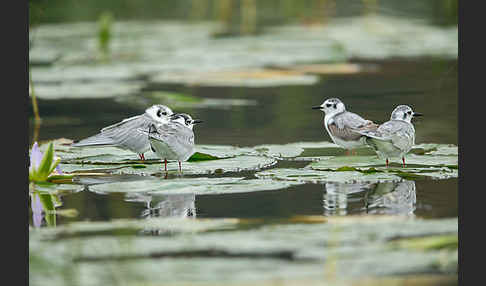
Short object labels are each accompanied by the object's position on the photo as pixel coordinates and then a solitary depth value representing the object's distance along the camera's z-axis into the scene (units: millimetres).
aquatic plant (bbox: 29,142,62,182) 13547
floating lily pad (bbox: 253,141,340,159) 15745
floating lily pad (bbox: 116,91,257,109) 22262
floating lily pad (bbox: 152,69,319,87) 25609
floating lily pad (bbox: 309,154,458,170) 14406
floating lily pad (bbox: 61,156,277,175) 14633
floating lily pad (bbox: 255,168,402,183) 13437
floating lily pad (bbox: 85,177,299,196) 12969
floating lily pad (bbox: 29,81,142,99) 24031
